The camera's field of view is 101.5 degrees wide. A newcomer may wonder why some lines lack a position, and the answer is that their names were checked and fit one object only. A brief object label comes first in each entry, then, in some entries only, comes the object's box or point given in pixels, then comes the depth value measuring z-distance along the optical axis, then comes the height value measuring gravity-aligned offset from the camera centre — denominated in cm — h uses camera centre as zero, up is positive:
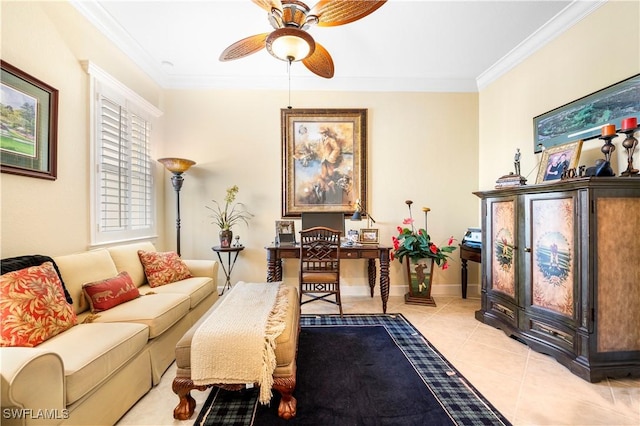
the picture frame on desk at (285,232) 340 -25
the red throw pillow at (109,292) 188 -59
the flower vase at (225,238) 343 -32
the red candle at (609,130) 195 +62
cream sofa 99 -71
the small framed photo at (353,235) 350 -30
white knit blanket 143 -78
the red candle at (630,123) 185 +64
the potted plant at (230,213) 365 +1
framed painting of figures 370 +76
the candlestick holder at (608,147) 197 +50
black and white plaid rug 148 -117
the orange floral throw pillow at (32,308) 130 -50
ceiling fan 172 +137
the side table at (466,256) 321 -55
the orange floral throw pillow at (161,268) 254 -54
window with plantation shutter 253 +56
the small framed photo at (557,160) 220 +47
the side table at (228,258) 337 -62
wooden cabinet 183 -47
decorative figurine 260 +34
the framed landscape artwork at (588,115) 204 +87
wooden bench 146 -94
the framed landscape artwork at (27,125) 171 +64
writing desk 309 -51
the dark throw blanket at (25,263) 154 -31
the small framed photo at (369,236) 343 -30
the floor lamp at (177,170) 319 +55
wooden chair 286 -47
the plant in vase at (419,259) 337 -60
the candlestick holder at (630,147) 190 +48
